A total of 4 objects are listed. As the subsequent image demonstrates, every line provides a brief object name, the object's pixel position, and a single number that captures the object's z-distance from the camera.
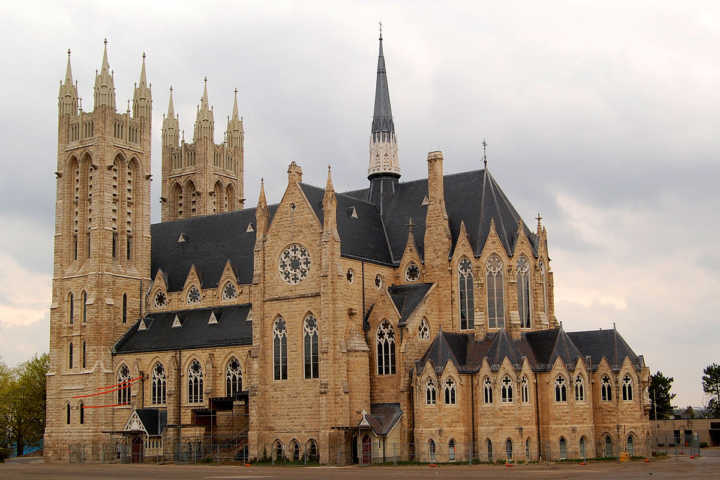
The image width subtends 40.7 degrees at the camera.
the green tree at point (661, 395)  117.12
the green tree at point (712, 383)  132.12
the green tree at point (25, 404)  100.56
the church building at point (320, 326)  64.06
